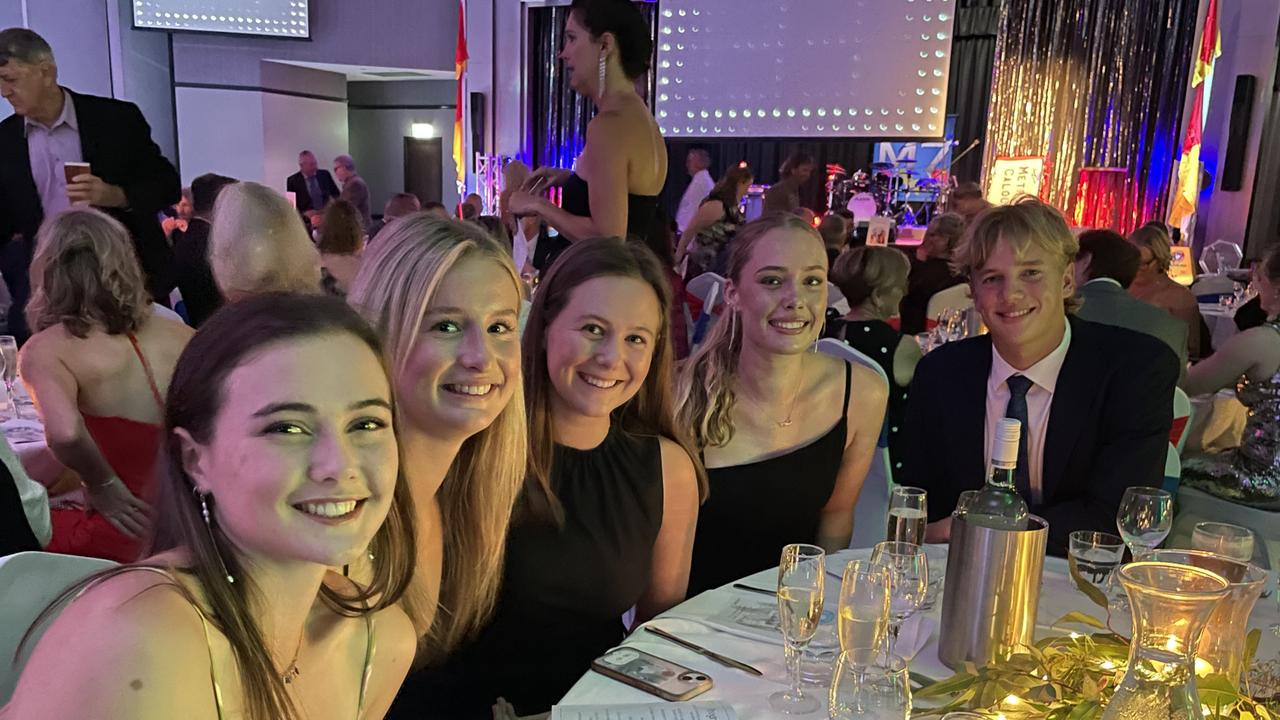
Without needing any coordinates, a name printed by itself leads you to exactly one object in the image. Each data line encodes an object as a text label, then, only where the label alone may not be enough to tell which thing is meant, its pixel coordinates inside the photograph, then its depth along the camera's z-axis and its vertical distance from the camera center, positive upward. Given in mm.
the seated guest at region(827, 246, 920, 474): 3809 -497
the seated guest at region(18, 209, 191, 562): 2596 -574
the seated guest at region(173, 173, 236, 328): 4207 -420
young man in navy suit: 2268 -464
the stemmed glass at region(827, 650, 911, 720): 1152 -617
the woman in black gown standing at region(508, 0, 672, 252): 2729 +149
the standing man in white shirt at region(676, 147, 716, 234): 9062 +46
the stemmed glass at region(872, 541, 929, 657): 1475 -614
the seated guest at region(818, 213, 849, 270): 5996 -268
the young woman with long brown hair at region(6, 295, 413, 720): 1036 -407
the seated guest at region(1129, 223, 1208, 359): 4949 -418
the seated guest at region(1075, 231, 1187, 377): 3734 -363
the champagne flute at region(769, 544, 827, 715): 1347 -616
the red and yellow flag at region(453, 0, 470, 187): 11547 +1310
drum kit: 10359 +31
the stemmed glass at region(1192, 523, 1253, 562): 1546 -559
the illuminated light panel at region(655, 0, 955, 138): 6508 +897
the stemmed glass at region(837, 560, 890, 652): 1237 -559
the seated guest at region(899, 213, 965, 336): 5352 -437
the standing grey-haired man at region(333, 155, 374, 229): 8438 -140
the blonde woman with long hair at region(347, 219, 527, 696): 1611 -385
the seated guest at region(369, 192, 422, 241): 6430 -178
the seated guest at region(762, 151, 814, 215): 6188 -18
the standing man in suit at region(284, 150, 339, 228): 10977 -119
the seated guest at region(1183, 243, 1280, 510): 2820 -802
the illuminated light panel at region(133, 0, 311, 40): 10992 +1900
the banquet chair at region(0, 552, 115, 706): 1193 -560
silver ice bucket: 1392 -588
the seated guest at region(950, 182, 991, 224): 6691 -5
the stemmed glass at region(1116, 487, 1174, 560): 1770 -598
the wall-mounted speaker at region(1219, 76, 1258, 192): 9492 +796
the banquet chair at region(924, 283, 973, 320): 4941 -549
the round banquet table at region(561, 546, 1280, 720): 1367 -748
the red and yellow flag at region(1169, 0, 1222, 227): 9156 +563
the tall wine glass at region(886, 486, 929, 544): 1747 -600
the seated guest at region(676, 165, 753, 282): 5641 -235
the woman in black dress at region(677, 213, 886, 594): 2260 -561
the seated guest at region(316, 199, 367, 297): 4652 -322
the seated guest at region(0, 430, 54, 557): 2076 -786
